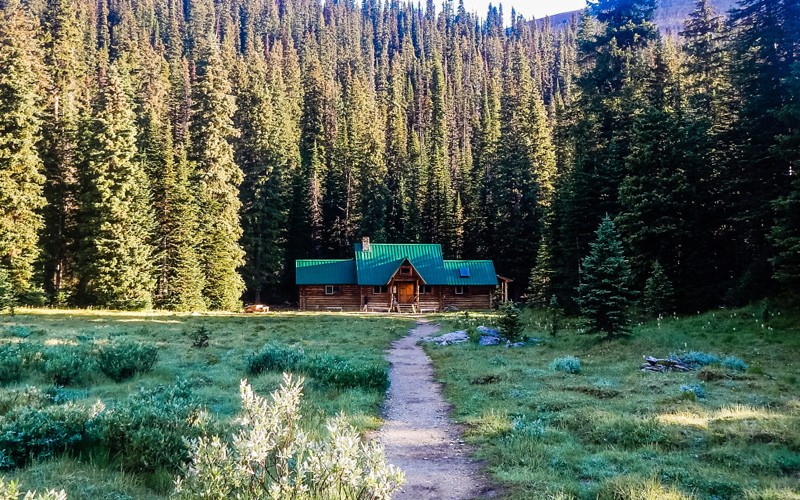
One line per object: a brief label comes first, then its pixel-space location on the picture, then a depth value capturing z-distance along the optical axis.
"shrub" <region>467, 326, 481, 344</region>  22.29
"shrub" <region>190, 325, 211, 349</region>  18.39
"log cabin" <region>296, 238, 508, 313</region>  46.84
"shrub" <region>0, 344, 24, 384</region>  11.24
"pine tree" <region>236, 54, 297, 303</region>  51.41
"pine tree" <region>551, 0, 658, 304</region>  29.83
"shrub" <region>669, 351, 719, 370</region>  14.65
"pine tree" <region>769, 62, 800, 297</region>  18.14
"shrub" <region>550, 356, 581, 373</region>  14.67
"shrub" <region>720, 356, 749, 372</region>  13.99
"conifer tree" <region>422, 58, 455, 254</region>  59.84
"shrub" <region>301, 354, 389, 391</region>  12.38
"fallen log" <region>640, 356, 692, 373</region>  14.20
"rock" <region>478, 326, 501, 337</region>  22.94
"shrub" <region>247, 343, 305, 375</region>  13.83
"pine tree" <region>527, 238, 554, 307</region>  35.44
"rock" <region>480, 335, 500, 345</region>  21.53
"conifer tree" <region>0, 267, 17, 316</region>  24.47
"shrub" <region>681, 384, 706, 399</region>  10.58
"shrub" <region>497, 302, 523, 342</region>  21.72
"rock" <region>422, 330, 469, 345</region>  22.34
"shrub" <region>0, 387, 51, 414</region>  8.17
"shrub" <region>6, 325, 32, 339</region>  17.36
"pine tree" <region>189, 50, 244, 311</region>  42.41
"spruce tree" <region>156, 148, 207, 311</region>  38.88
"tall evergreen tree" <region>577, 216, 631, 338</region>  19.12
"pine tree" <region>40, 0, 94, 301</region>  36.03
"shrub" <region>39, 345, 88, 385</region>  11.52
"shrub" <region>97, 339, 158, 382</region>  12.41
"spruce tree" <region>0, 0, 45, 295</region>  30.16
